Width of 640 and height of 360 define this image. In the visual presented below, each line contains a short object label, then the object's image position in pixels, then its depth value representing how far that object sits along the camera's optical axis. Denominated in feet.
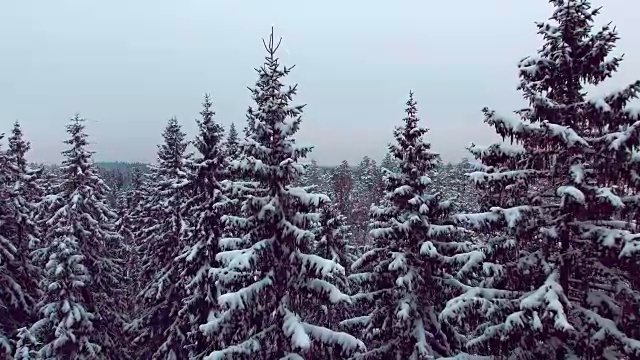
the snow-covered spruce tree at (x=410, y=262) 52.75
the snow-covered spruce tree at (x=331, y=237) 79.41
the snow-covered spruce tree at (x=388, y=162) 346.17
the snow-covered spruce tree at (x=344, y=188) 274.77
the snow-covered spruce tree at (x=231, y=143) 75.00
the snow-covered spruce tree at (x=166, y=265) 72.18
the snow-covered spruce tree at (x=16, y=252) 70.64
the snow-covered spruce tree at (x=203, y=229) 65.87
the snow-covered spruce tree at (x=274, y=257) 40.42
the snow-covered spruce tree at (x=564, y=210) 30.19
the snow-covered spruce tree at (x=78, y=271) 66.13
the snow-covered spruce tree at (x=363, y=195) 260.58
